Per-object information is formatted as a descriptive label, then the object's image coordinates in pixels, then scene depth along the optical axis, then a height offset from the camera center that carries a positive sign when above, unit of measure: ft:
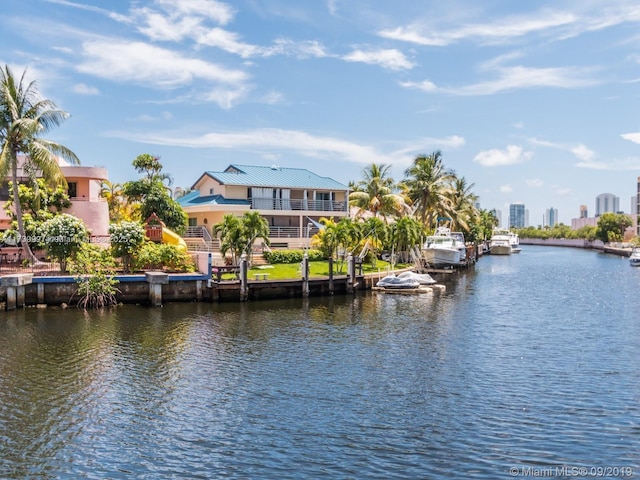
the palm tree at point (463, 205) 321.32 +17.57
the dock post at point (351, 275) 160.25 -9.94
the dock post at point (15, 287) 120.54 -9.01
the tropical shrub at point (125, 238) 138.21 +0.62
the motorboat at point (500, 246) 401.90 -6.88
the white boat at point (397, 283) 164.35 -12.56
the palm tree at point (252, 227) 154.41 +3.09
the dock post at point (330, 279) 152.46 -10.51
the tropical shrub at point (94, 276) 125.70 -7.49
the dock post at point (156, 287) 129.70 -10.07
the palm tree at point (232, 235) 153.48 +1.07
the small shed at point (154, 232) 152.87 +2.13
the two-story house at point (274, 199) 206.28 +14.11
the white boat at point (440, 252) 229.04 -5.85
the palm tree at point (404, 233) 200.13 +1.31
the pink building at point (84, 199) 159.48 +11.71
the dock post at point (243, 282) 137.90 -9.83
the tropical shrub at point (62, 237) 131.44 +0.99
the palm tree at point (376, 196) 229.86 +15.91
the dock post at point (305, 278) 148.87 -9.81
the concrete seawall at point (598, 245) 400.36 -9.52
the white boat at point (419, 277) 169.37 -11.57
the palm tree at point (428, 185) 255.29 +22.12
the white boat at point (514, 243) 461.37 -6.35
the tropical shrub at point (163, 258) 141.08 -4.22
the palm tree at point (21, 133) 135.95 +24.81
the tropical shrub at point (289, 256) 180.65 -5.32
